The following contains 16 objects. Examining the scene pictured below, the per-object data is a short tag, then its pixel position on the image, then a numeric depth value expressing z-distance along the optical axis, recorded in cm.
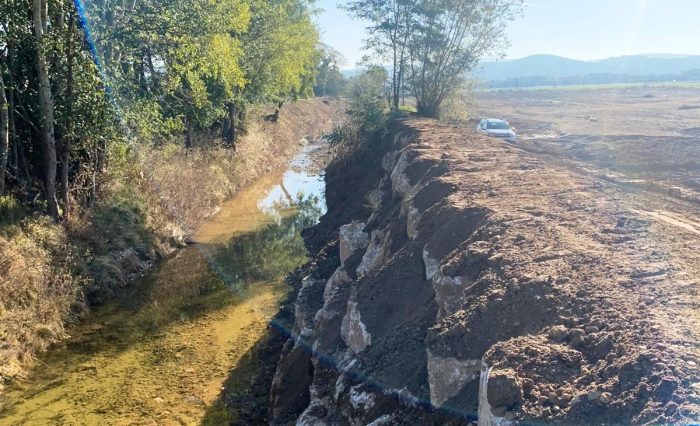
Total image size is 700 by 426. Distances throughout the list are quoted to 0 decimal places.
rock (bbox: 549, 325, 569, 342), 483
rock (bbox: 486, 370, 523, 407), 420
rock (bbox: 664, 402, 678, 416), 363
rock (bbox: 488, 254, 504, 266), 637
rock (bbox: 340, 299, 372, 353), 711
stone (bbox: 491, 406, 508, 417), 414
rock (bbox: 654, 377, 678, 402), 380
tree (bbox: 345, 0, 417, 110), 2455
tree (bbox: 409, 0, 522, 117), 2391
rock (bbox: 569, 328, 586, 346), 471
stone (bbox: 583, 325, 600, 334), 480
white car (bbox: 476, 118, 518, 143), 2423
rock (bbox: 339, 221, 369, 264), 1180
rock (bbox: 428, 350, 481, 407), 503
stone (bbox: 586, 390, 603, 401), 399
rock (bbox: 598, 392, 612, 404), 394
